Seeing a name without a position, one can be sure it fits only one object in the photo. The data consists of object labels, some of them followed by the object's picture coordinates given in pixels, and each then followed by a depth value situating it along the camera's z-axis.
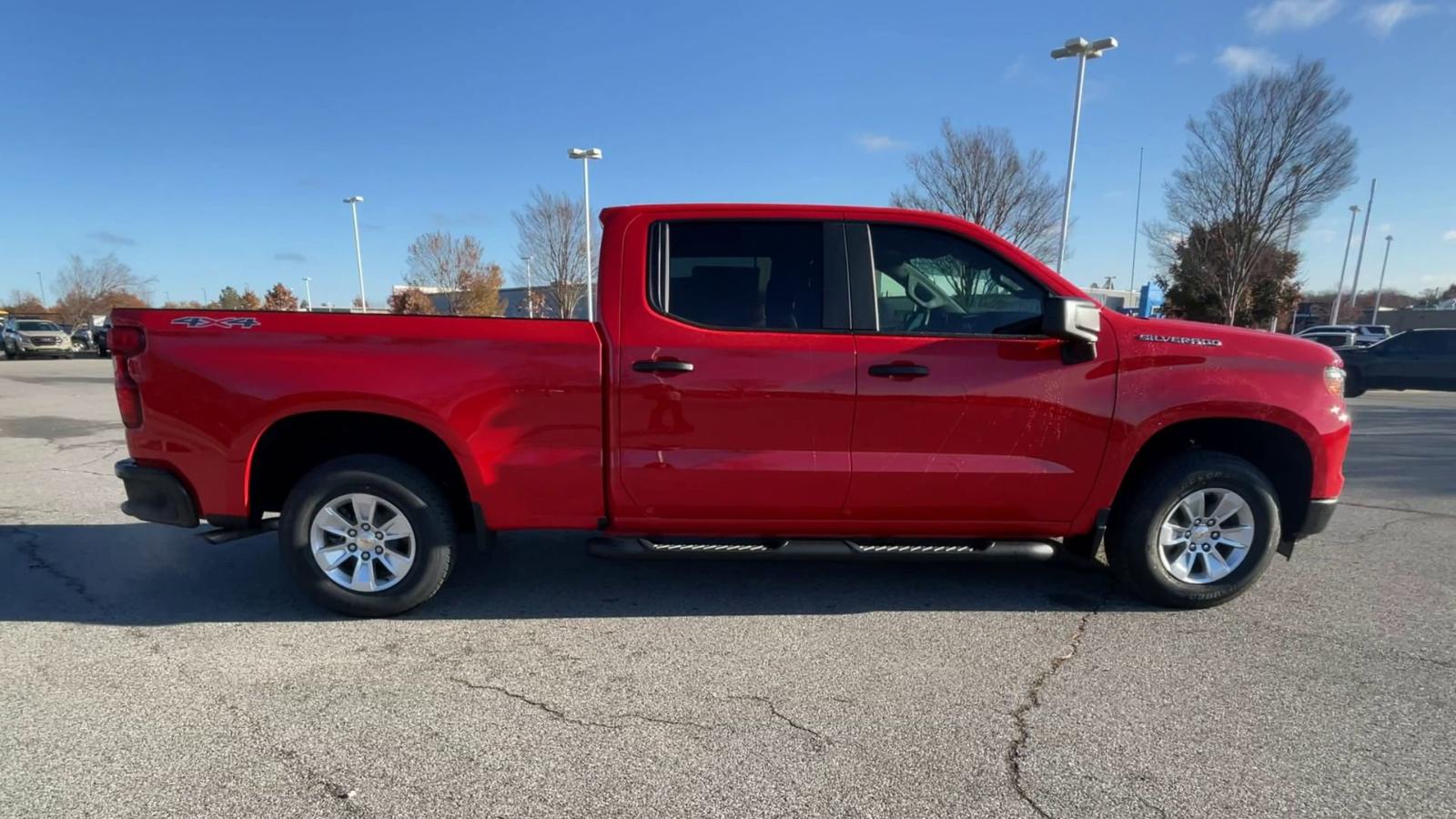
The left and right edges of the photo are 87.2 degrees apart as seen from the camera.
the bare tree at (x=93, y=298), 54.88
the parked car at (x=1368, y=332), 32.10
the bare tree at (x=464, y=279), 34.44
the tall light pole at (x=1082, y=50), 17.02
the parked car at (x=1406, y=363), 15.86
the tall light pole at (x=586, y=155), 26.45
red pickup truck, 3.50
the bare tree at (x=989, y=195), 20.73
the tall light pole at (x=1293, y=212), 22.88
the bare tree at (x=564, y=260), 28.89
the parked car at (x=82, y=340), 33.41
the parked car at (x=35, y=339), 28.84
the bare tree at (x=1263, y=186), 22.38
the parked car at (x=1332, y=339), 23.69
